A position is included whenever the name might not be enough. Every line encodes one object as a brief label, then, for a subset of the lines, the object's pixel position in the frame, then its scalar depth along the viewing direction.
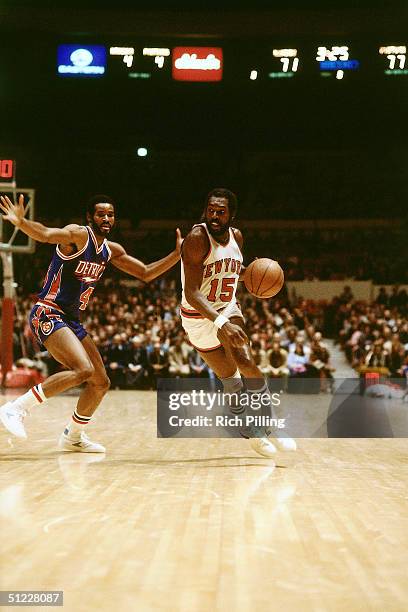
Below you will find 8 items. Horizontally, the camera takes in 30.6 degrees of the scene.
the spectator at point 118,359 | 13.56
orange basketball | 5.32
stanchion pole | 12.30
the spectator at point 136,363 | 13.48
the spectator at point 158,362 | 13.17
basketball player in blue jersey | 5.14
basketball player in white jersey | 5.05
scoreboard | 16.23
